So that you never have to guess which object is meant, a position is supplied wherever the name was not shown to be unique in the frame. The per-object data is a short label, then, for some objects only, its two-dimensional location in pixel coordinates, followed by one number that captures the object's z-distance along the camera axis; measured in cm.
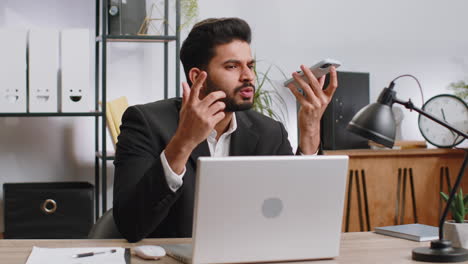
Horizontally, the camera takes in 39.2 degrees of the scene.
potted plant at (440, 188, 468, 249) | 157
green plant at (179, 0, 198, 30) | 339
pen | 144
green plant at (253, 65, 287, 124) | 347
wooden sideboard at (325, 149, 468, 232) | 339
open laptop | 129
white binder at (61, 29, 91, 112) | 303
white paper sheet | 139
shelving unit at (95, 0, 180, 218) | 311
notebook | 171
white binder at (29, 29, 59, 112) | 302
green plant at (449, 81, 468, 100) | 382
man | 159
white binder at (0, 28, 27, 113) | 300
